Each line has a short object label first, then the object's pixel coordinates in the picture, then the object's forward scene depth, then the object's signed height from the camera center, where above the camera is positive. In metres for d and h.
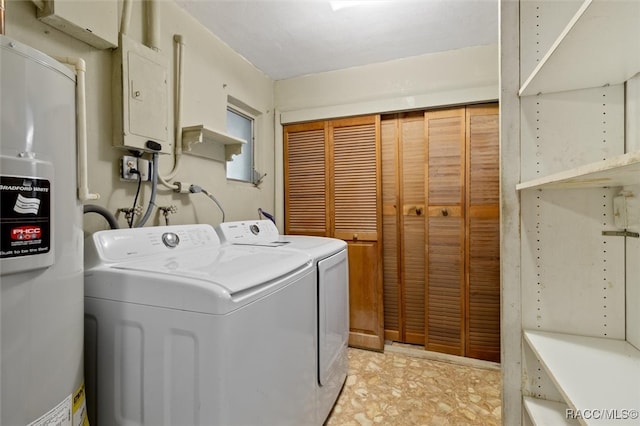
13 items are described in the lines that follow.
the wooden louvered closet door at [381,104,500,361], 2.28 -0.15
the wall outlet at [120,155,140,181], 1.44 +0.22
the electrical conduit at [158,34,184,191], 1.74 +0.63
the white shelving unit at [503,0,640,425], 0.74 -0.03
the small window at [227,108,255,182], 2.41 +0.57
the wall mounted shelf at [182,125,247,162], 1.74 +0.45
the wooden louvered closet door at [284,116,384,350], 2.52 +0.11
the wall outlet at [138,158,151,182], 1.51 +0.22
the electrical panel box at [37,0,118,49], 1.14 +0.78
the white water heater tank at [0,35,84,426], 0.70 -0.08
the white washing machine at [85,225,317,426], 0.85 -0.39
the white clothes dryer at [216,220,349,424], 1.52 -0.46
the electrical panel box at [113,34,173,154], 1.40 +0.56
